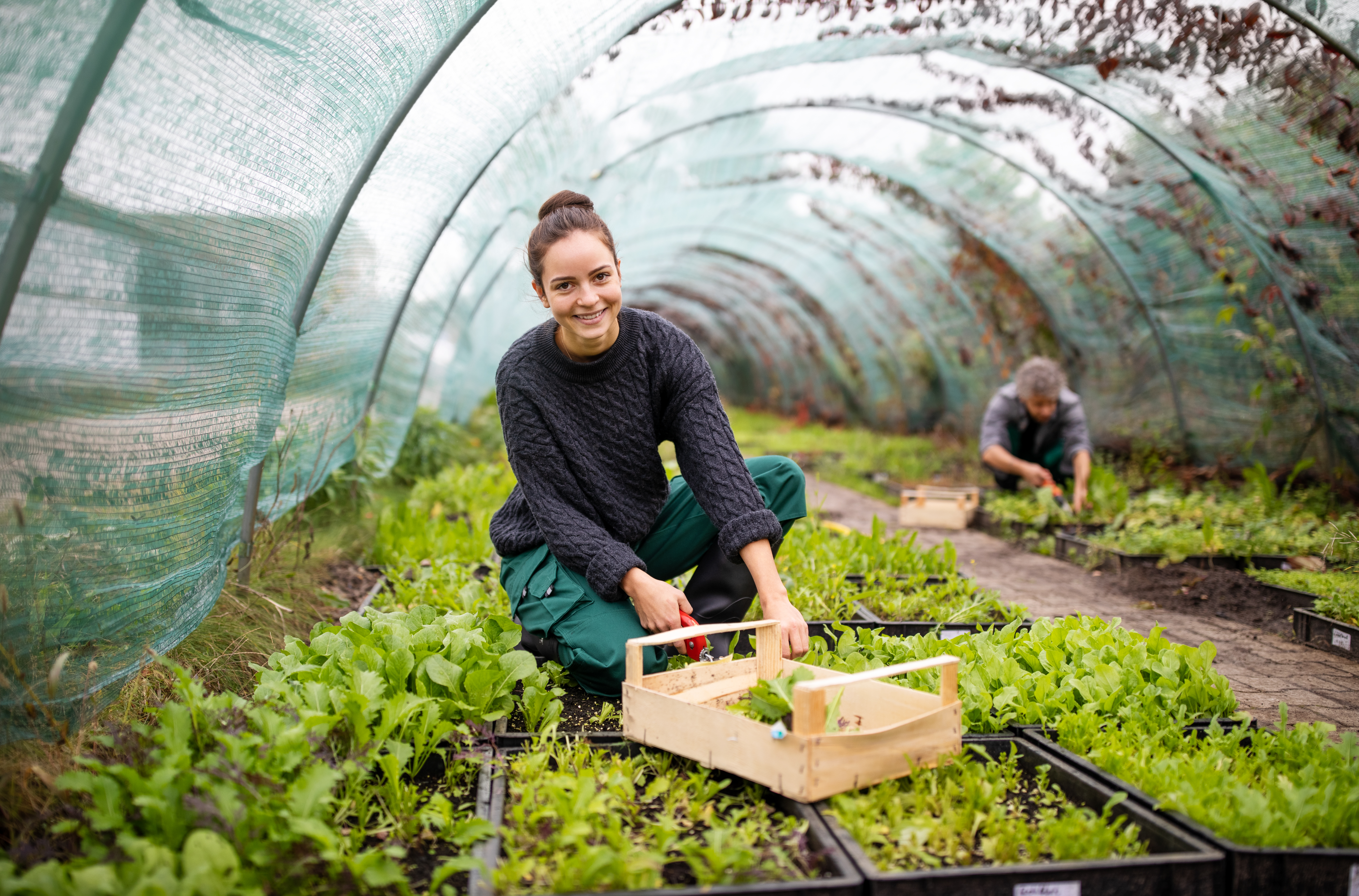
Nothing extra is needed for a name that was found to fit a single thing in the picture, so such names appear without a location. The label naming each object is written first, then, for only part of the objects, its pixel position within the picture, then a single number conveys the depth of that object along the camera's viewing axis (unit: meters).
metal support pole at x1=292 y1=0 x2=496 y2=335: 3.29
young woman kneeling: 2.50
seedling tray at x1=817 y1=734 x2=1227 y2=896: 1.61
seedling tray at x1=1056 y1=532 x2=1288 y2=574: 4.88
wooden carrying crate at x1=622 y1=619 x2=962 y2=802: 1.85
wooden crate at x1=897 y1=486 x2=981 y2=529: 6.77
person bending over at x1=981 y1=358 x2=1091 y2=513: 6.34
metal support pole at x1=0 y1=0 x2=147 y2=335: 1.67
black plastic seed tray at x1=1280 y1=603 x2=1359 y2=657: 3.49
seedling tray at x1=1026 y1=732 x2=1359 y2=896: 1.68
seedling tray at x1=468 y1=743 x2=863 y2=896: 1.55
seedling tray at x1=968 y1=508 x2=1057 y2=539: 6.14
